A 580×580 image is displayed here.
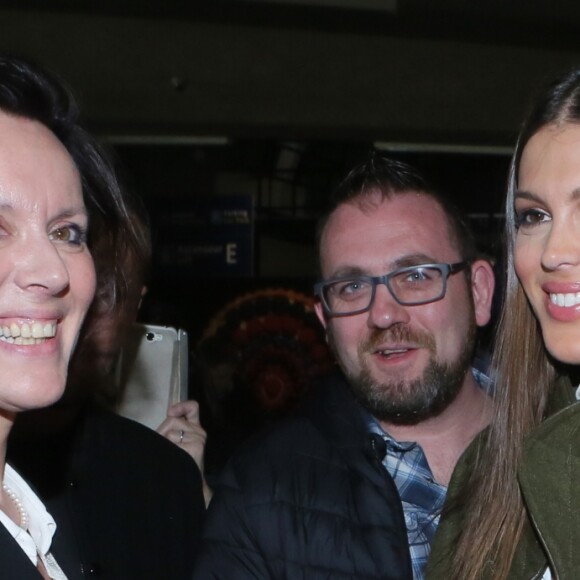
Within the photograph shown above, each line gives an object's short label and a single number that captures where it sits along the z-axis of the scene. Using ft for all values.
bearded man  6.60
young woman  5.10
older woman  4.62
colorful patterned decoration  15.03
